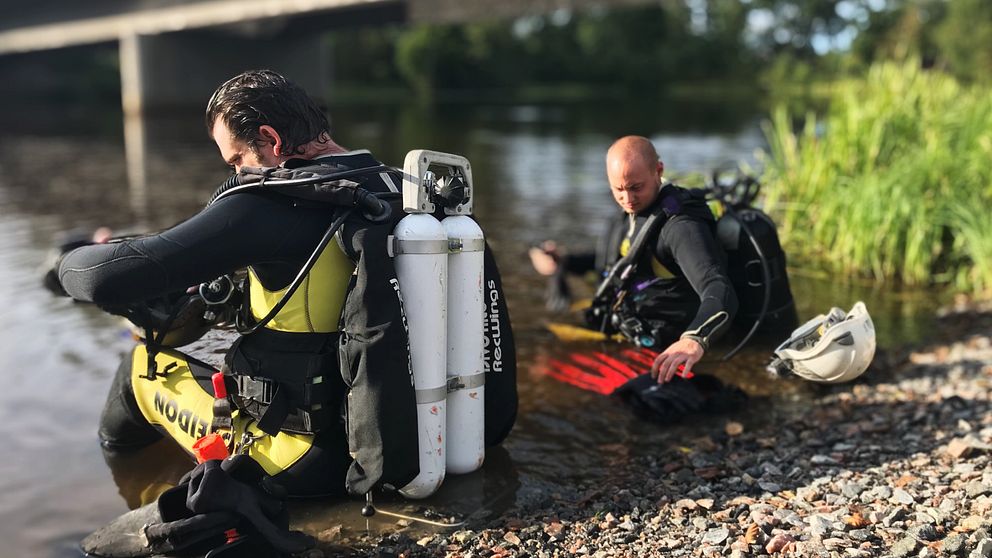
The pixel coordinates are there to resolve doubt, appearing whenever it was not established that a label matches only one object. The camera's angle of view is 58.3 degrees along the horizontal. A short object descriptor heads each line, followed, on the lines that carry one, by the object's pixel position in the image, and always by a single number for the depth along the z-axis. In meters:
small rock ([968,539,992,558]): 2.57
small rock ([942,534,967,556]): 2.64
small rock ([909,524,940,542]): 2.76
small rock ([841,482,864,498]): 3.18
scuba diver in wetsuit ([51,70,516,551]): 2.69
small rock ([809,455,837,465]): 3.57
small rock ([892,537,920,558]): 2.66
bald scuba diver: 3.63
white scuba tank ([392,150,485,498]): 2.85
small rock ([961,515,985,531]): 2.78
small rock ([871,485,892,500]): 3.12
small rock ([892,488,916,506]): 3.04
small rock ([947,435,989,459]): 3.47
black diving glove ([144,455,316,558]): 2.67
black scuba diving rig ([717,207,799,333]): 4.23
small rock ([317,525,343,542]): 3.01
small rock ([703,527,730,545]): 2.84
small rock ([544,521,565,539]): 2.98
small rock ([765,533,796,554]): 2.75
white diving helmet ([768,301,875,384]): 3.49
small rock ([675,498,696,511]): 3.14
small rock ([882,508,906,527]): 2.88
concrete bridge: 31.62
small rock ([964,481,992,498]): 3.02
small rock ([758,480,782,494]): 3.30
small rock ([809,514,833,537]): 2.84
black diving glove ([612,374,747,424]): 4.20
